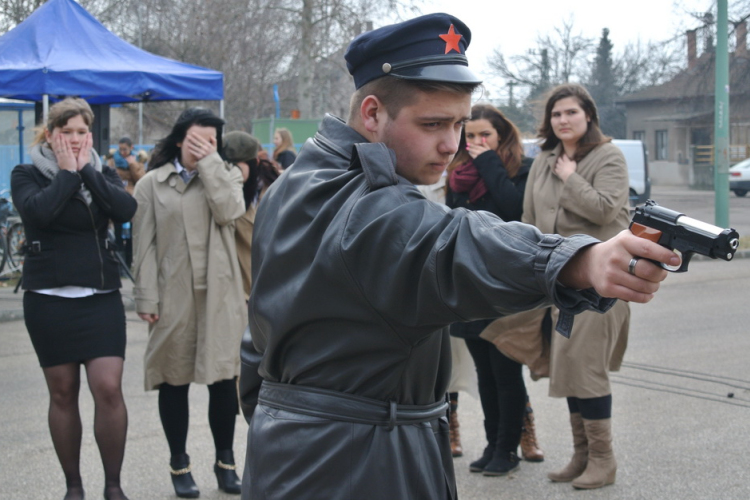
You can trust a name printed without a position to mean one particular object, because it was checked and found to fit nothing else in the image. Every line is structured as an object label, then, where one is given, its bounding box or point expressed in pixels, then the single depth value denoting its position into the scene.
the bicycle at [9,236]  12.41
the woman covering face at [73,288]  4.33
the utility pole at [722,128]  15.09
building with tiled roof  35.09
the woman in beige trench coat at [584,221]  4.56
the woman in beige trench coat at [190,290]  4.71
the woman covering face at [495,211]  4.98
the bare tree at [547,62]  48.53
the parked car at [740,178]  31.88
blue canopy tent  9.72
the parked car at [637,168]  24.28
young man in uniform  1.65
